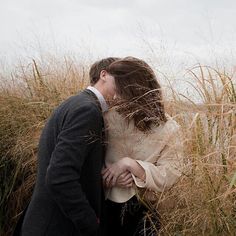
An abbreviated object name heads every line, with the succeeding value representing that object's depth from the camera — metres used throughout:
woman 2.28
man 2.07
